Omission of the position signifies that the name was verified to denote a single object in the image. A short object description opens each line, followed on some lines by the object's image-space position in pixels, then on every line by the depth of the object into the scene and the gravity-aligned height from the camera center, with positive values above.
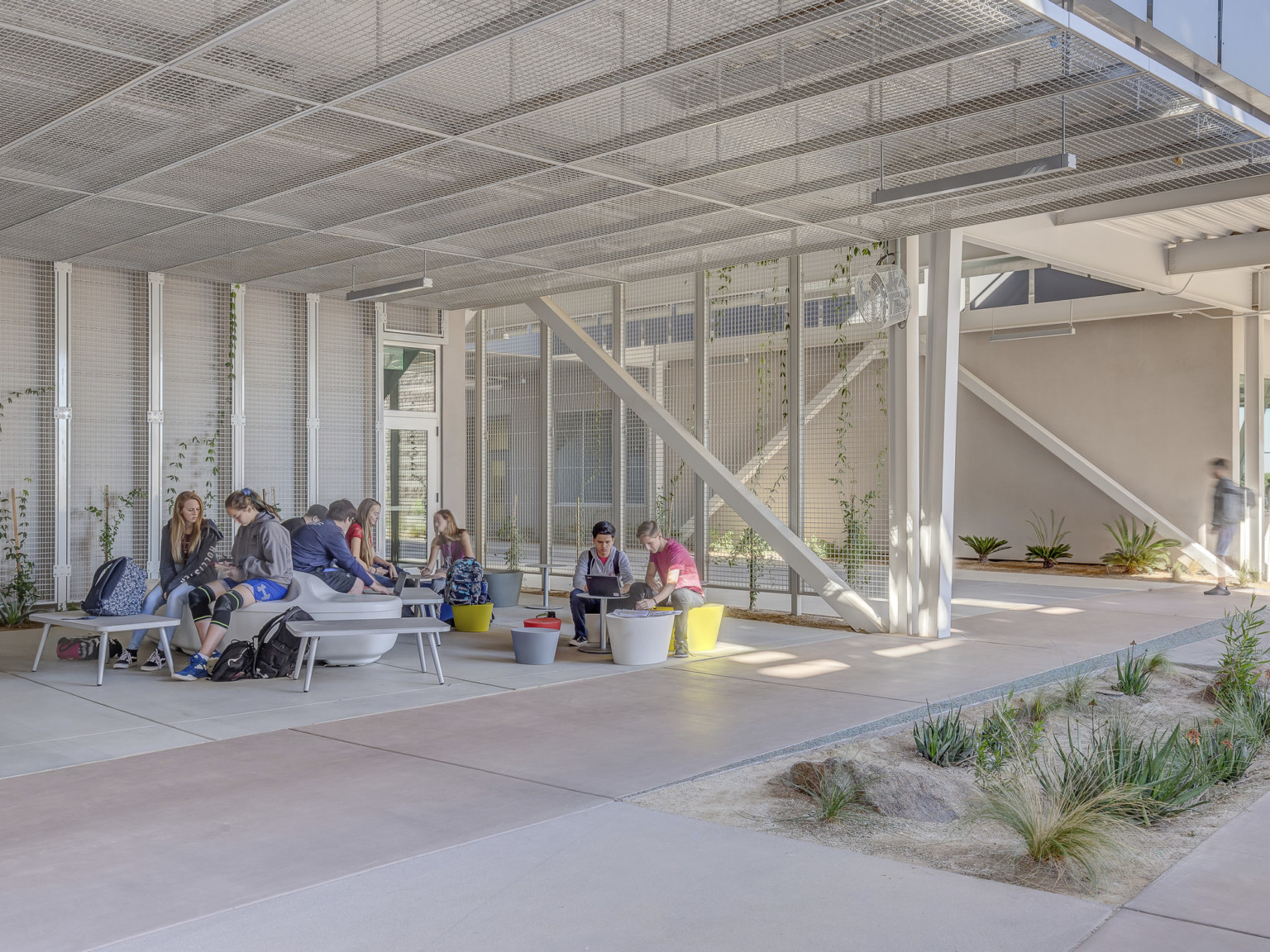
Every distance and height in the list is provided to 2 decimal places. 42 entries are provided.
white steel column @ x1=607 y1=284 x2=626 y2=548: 12.55 -0.05
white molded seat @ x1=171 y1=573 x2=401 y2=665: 7.72 -1.05
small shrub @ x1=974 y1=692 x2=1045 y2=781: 4.96 -1.27
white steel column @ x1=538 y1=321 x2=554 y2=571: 13.48 +0.25
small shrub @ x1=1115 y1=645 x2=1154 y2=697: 6.91 -1.31
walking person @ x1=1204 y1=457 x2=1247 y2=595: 13.82 -0.53
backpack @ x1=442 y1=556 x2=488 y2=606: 9.73 -1.03
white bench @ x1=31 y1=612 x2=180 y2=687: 7.08 -1.03
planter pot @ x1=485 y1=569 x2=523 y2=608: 11.50 -1.25
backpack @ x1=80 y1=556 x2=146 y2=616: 7.57 -0.85
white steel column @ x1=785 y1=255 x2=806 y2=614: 10.65 +0.67
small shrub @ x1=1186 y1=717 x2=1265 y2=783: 4.88 -1.29
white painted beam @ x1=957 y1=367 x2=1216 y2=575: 15.35 -0.03
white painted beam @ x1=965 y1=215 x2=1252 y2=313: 10.54 +2.23
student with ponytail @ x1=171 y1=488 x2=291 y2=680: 7.57 -0.75
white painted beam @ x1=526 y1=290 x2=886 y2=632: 9.98 -0.10
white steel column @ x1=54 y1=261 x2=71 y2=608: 10.52 +0.25
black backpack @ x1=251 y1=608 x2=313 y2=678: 7.52 -1.24
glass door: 13.50 +0.20
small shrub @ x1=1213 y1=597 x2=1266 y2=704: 6.28 -1.19
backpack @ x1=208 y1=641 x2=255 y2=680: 7.40 -1.31
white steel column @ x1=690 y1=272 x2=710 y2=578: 11.53 +0.62
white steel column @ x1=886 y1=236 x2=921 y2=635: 9.55 +0.07
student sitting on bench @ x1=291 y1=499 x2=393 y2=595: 8.23 -0.66
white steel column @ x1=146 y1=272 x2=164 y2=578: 11.12 +0.44
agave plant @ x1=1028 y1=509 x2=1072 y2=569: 16.77 -1.19
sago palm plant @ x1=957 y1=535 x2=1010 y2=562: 17.09 -1.21
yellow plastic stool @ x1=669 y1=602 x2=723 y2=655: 8.50 -1.23
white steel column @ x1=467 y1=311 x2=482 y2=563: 14.15 +0.08
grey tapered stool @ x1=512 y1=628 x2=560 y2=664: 7.98 -1.28
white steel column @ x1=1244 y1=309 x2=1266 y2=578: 15.02 +0.49
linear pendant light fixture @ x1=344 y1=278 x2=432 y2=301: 9.83 +1.61
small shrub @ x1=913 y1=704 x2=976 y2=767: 5.25 -1.30
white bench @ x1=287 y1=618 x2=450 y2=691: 7.03 -1.05
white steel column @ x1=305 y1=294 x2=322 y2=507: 12.36 +0.66
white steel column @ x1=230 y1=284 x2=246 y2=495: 11.73 +0.75
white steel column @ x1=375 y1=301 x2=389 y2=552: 12.96 +0.45
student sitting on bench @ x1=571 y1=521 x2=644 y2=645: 8.95 -0.81
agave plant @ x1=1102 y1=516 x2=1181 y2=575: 15.59 -1.19
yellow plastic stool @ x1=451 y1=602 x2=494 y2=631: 9.70 -1.31
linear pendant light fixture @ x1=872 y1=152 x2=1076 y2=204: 6.12 +1.64
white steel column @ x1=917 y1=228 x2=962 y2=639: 9.29 +0.33
